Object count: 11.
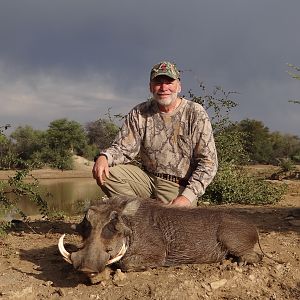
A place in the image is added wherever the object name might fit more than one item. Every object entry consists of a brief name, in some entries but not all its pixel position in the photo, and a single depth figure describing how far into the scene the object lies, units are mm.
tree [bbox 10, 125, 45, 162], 24336
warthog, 3662
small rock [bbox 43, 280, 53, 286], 3780
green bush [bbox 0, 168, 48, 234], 5734
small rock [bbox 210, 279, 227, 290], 3725
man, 4852
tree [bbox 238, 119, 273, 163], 32750
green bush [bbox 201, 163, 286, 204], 9703
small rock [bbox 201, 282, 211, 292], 3689
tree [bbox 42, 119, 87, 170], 33556
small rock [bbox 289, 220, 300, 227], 5981
